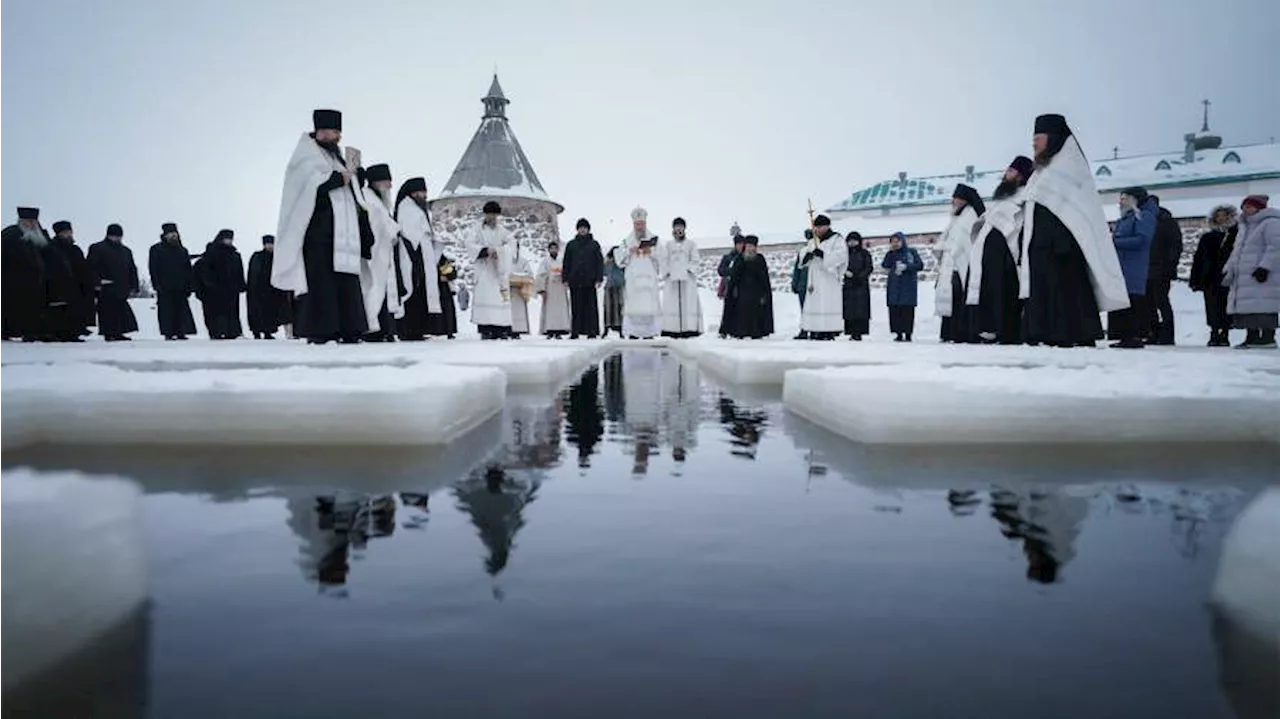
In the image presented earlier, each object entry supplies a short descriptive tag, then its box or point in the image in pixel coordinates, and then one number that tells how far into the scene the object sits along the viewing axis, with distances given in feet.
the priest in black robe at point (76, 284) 37.73
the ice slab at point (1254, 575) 4.05
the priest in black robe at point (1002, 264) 27.37
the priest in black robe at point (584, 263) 44.68
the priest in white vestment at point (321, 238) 22.33
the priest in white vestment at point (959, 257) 34.37
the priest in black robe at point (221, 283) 42.42
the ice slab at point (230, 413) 10.05
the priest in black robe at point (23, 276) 35.24
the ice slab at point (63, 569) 3.63
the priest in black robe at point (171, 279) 40.63
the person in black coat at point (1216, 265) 30.91
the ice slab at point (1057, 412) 10.19
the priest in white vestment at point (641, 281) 47.39
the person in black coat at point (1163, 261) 31.42
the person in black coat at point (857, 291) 43.88
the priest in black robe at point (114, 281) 39.68
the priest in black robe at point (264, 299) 43.29
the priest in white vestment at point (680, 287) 47.29
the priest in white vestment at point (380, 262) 26.05
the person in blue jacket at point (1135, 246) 28.17
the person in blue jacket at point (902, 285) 43.86
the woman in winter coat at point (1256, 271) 27.91
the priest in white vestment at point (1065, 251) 21.91
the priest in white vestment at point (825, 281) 41.09
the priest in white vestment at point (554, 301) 52.95
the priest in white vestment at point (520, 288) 42.45
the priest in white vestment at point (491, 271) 40.32
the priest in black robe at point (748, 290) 41.81
